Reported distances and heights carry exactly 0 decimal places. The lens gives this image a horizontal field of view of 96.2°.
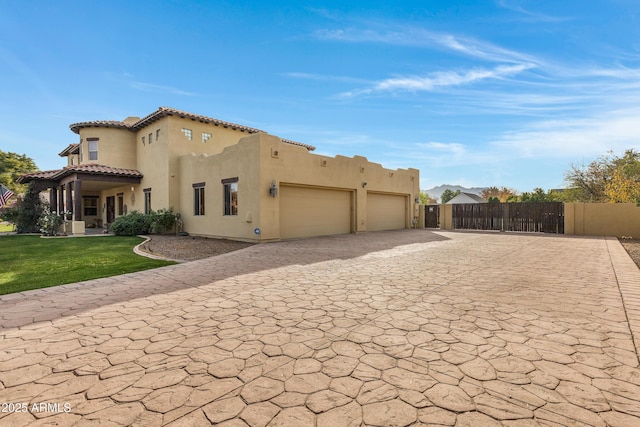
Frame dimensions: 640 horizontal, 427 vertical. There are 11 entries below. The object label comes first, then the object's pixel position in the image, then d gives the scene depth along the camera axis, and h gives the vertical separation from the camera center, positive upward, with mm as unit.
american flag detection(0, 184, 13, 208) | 18045 +1290
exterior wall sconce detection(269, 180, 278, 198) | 12469 +971
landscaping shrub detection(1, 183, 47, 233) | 18562 +190
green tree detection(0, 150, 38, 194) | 35438 +6300
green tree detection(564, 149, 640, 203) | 20281 +2417
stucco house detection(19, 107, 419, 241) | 12797 +1827
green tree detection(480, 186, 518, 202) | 47781 +2988
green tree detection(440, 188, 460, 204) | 59125 +2945
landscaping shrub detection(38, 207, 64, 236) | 16000 -440
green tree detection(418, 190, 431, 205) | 34734 +1348
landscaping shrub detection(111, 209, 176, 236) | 16141 -519
